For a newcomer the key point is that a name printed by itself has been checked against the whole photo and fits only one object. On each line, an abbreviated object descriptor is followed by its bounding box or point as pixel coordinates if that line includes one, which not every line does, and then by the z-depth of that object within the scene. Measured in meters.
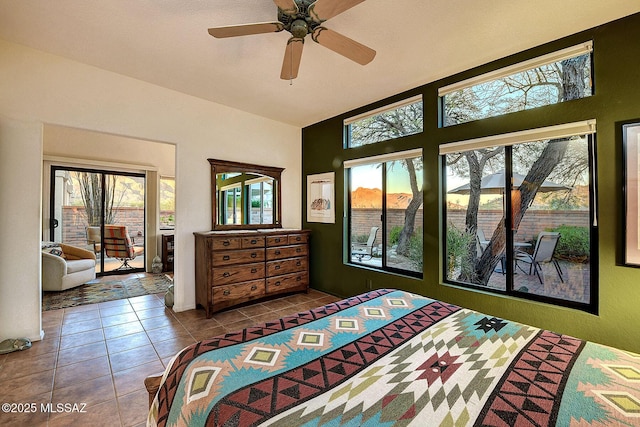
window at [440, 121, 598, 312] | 2.34
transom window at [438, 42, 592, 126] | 2.35
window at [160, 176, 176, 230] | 6.17
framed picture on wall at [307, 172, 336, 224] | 4.37
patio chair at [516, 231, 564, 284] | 2.49
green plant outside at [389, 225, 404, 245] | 3.64
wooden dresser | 3.45
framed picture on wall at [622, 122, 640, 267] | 2.03
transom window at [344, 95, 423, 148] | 3.41
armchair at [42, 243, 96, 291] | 4.19
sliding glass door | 5.19
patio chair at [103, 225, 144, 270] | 5.46
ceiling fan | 1.71
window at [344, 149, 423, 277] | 3.43
